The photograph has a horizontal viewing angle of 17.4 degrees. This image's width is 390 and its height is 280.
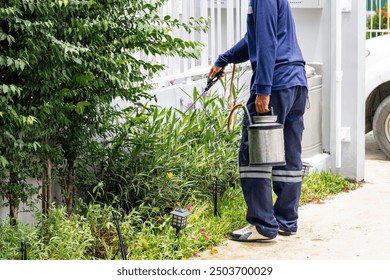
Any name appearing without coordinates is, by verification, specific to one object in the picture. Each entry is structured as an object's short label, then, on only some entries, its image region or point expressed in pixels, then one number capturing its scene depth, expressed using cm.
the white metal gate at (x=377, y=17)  1963
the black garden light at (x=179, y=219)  826
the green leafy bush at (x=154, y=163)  898
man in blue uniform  871
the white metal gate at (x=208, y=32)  1056
